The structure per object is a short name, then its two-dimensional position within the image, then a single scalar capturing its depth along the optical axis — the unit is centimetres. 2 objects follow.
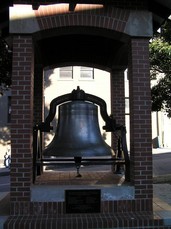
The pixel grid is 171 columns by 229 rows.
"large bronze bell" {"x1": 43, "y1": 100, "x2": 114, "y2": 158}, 606
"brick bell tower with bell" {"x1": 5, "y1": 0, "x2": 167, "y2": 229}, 562
